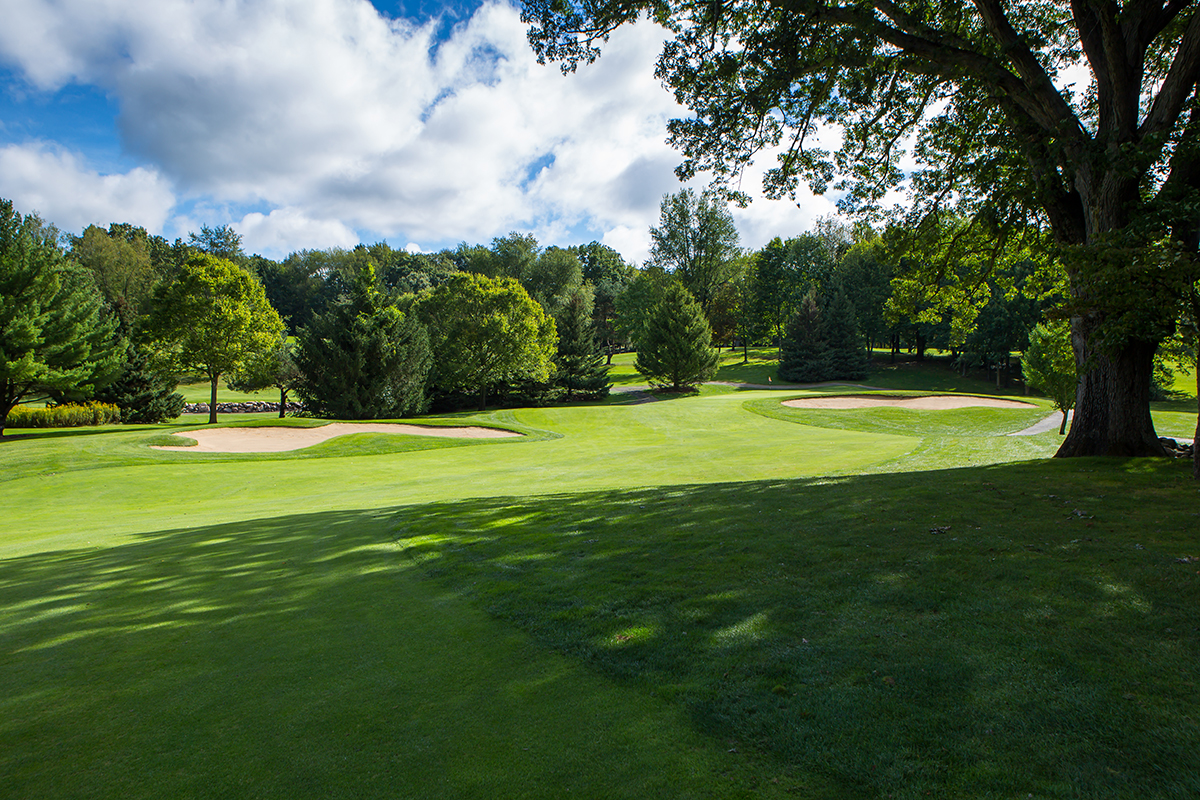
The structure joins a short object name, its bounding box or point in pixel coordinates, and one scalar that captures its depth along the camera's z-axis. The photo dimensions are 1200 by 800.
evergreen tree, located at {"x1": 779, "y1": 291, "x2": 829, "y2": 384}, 50.72
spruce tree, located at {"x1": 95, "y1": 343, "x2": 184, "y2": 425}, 30.75
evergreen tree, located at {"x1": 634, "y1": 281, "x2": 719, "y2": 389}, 44.81
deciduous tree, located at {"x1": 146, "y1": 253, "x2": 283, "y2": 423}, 27.39
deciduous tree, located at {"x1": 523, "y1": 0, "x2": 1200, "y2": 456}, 7.98
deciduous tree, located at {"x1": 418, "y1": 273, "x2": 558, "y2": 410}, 36.34
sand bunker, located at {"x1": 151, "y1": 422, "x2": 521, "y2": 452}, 20.36
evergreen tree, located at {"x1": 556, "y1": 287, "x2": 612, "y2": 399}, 42.44
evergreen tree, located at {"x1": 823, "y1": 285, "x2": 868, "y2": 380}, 51.34
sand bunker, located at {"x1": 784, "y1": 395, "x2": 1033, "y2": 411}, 31.31
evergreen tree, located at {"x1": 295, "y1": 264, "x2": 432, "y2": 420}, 32.72
